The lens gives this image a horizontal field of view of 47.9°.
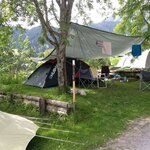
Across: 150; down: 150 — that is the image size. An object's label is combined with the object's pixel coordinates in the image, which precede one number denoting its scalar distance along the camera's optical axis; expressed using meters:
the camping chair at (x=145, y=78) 5.98
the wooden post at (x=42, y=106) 4.09
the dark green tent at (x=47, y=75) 6.17
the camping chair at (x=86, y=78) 6.43
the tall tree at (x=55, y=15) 4.64
